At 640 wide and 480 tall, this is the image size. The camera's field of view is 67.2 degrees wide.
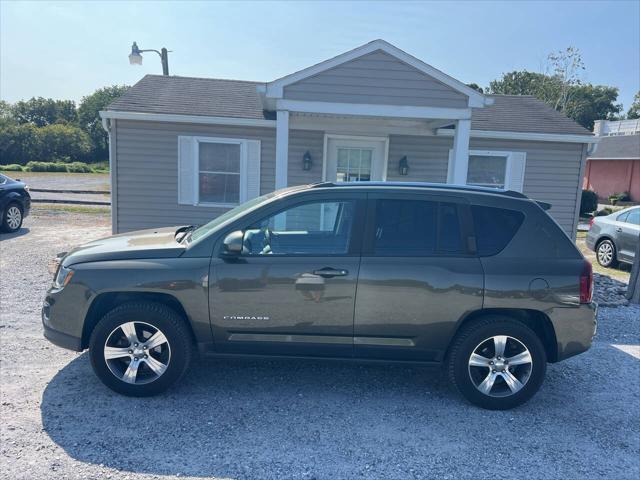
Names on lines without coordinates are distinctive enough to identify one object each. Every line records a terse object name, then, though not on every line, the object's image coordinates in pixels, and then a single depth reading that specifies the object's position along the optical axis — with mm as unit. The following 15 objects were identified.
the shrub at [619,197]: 30844
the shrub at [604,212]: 21072
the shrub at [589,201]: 20688
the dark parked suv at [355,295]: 3766
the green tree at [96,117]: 57562
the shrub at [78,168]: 43094
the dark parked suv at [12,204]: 11391
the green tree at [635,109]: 61216
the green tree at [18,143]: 47531
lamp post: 16188
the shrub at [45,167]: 41812
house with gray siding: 7770
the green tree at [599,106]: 58538
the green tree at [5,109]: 71500
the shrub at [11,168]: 39094
